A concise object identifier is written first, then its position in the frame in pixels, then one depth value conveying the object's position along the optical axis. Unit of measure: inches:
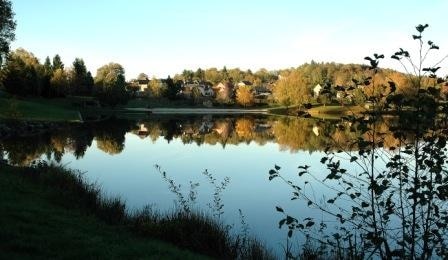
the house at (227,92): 5531.5
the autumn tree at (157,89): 5221.5
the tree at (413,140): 258.4
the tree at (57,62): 4322.1
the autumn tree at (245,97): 5300.2
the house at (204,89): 5979.3
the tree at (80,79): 3986.2
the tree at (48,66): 3843.5
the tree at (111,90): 3735.2
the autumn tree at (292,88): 4461.1
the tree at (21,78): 3110.2
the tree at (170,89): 5182.1
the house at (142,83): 7358.8
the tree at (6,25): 1720.0
